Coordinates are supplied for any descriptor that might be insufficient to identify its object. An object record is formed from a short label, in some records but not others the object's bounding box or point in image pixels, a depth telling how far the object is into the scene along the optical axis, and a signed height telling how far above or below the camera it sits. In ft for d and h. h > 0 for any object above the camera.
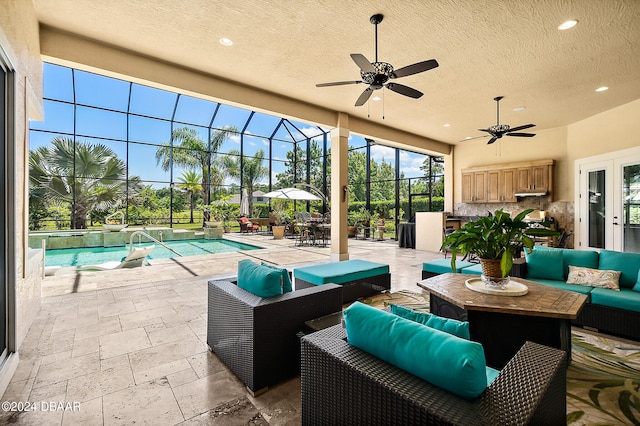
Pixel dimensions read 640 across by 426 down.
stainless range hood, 24.47 +1.60
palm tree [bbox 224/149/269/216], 46.98 +7.19
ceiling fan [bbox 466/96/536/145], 18.53 +5.21
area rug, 5.57 -3.79
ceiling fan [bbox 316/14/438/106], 10.31 +5.15
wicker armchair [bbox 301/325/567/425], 2.93 -1.94
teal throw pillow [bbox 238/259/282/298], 6.85 -1.60
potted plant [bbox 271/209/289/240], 42.28 -0.72
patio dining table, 31.40 -2.11
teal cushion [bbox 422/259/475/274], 12.41 -2.26
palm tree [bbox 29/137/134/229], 33.71 +4.41
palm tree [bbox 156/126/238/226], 44.16 +9.19
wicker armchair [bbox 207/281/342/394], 6.31 -2.60
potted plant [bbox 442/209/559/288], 7.59 -0.75
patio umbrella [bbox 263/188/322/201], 34.30 +2.23
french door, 18.38 +0.74
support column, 21.54 +1.72
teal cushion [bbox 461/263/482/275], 11.73 -2.29
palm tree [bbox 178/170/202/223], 44.32 +4.37
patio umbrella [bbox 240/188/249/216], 45.90 +1.29
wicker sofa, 8.59 -2.44
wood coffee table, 6.84 -2.64
